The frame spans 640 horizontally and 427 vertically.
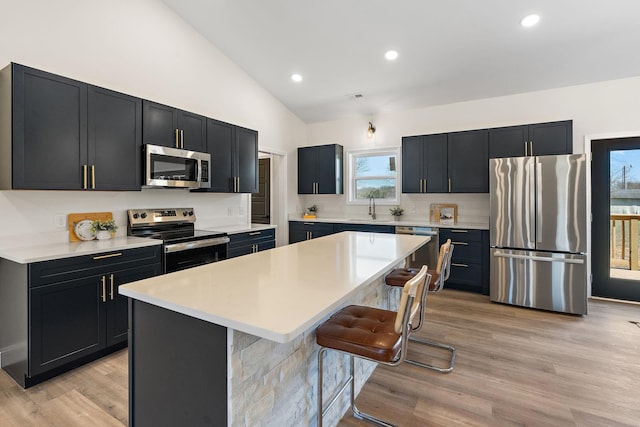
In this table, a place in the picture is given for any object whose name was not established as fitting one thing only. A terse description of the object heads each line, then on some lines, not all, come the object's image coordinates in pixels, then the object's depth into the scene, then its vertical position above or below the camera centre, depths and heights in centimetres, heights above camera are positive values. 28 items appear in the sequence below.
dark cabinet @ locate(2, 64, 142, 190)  228 +62
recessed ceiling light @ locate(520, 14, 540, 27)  293 +176
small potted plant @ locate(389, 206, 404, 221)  514 +0
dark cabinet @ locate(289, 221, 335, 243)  521 -29
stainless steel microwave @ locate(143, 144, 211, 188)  308 +46
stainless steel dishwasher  443 -53
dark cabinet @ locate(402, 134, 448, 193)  459 +70
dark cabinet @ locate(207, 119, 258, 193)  383 +70
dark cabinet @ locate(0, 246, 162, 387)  213 -71
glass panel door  380 -5
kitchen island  112 -50
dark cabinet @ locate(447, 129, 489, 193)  429 +69
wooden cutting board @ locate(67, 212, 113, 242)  282 -6
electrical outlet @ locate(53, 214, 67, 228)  275 -6
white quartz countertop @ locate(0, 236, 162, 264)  215 -27
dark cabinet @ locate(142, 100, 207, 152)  311 +88
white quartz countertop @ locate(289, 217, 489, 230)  430 -16
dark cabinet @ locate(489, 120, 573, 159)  386 +89
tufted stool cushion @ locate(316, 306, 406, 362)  144 -58
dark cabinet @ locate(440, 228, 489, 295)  416 -62
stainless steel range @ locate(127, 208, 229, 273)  305 -24
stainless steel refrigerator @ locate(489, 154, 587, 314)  342 -23
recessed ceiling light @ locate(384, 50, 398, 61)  368 +181
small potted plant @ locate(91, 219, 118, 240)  288 -14
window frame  525 +65
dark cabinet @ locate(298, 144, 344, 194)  545 +74
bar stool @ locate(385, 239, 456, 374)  246 -53
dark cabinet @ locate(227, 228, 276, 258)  378 -37
